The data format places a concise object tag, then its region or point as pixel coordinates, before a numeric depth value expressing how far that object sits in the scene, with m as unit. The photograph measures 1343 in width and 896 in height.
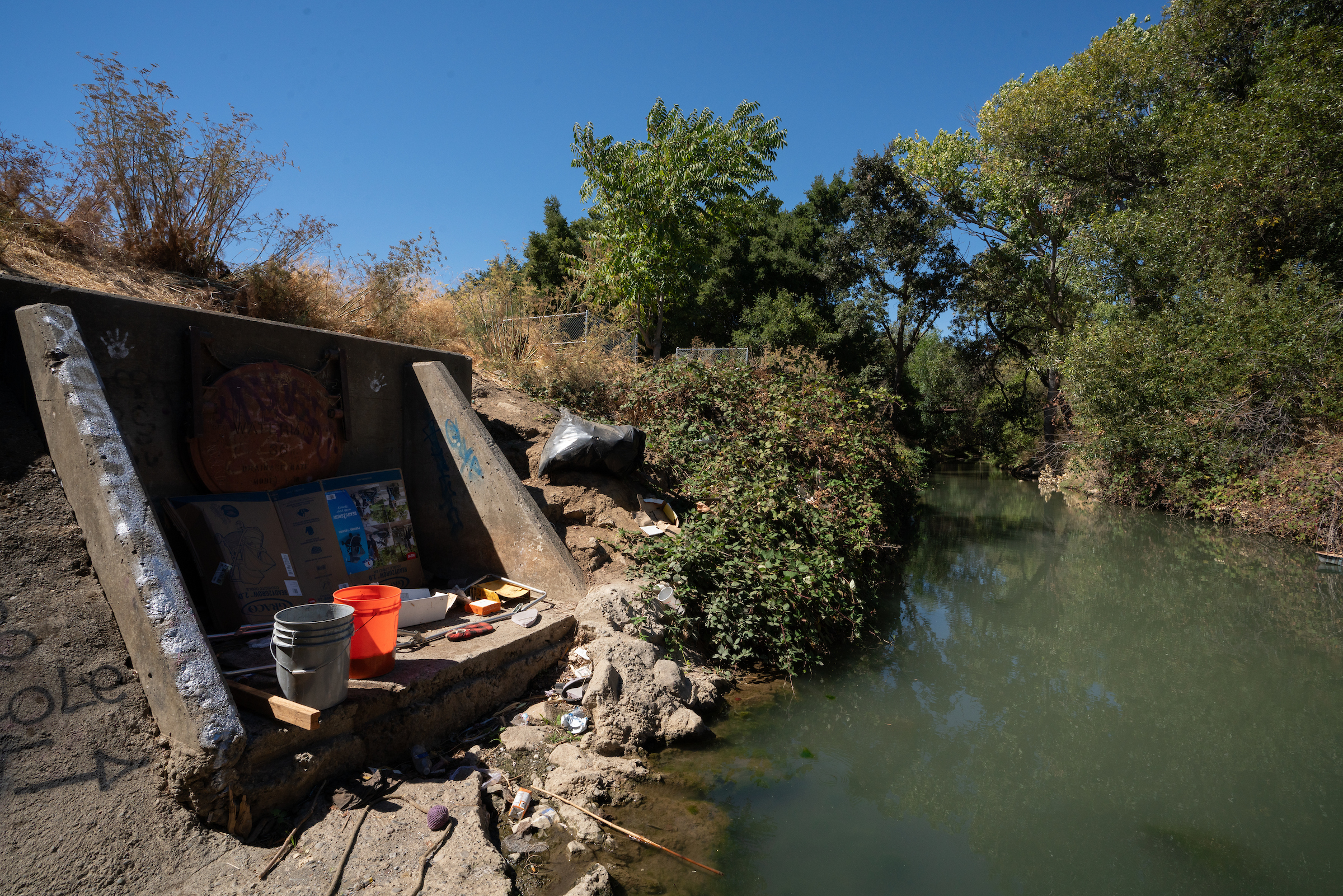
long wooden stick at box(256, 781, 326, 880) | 2.36
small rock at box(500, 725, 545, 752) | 3.65
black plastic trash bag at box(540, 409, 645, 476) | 6.38
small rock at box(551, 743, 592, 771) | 3.48
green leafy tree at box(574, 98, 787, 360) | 12.12
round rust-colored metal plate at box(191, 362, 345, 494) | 3.99
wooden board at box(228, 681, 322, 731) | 2.68
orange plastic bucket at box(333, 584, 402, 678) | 3.38
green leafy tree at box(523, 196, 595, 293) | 25.75
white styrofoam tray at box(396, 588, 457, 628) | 4.24
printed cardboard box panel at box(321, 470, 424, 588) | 4.71
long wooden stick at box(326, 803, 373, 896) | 2.34
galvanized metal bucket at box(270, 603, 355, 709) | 2.83
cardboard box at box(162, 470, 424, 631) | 3.84
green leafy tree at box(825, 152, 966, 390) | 22.44
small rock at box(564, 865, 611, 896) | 2.59
